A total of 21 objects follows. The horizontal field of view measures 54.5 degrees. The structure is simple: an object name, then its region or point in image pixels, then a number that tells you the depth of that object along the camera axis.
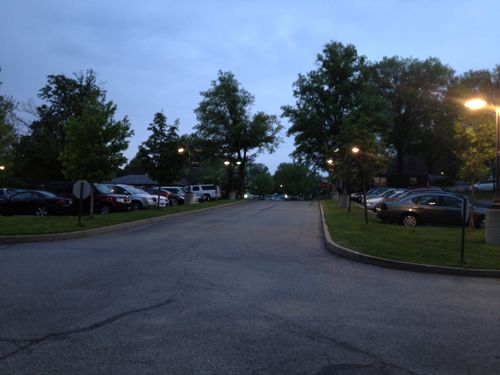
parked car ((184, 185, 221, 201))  50.03
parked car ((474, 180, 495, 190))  58.32
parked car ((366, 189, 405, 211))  30.22
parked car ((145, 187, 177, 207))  36.44
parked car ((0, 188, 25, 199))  26.57
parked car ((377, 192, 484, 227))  19.09
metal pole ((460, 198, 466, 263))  10.34
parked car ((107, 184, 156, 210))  28.23
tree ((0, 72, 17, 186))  18.84
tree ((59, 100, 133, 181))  19.44
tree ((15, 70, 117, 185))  57.25
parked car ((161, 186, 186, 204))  39.89
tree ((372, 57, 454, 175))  65.00
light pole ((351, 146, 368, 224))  21.89
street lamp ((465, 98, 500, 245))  13.40
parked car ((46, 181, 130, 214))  24.16
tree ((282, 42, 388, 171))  56.59
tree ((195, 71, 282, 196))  57.31
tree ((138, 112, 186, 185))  28.50
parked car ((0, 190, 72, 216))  22.05
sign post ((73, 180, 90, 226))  15.49
